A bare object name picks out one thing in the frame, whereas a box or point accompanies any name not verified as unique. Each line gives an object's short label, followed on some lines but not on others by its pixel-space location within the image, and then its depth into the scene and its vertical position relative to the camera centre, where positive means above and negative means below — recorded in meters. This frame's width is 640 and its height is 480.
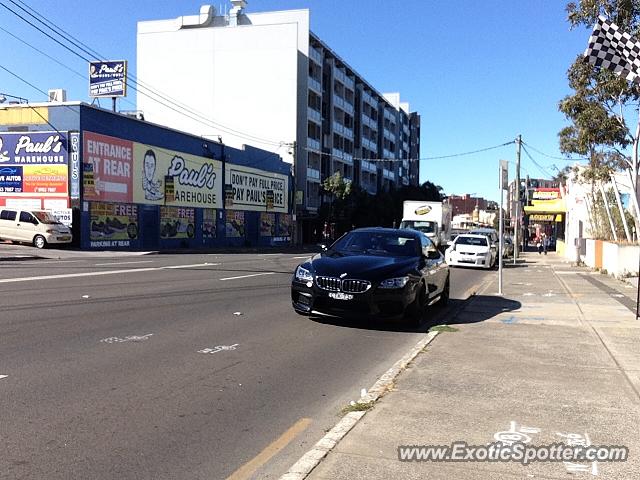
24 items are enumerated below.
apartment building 64.25 +16.20
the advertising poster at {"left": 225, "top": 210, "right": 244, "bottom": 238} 49.09 +0.42
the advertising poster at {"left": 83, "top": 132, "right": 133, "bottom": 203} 32.94 +3.50
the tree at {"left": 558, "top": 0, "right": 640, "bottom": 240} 17.19 +4.14
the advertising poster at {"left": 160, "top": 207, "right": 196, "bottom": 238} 40.28 +0.40
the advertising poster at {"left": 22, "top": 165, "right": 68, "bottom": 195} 32.31 +2.55
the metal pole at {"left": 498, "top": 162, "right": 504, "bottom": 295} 14.30 +0.21
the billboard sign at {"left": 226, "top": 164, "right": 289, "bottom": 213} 49.97 +3.73
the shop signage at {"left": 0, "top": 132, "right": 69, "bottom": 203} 32.31 +3.34
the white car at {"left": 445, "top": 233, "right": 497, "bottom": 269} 24.97 -0.83
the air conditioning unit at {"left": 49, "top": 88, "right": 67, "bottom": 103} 39.12 +8.56
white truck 35.69 +0.80
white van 29.44 -0.08
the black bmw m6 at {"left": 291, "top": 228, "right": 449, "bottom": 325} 8.77 -0.75
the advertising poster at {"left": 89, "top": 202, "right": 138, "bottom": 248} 33.28 +0.17
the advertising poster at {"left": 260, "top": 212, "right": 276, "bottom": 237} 55.08 +0.47
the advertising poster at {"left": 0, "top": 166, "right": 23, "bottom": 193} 33.06 +2.57
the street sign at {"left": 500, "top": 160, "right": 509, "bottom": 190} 14.61 +1.46
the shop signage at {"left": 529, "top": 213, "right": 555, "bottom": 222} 57.05 +1.60
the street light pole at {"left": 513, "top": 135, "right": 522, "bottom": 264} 34.91 +2.64
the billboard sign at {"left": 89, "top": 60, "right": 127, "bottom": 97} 40.62 +10.12
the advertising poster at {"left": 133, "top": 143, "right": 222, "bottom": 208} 37.91 +3.51
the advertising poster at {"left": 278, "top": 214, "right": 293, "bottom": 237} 59.35 +0.25
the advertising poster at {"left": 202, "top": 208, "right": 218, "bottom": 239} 45.31 +0.42
